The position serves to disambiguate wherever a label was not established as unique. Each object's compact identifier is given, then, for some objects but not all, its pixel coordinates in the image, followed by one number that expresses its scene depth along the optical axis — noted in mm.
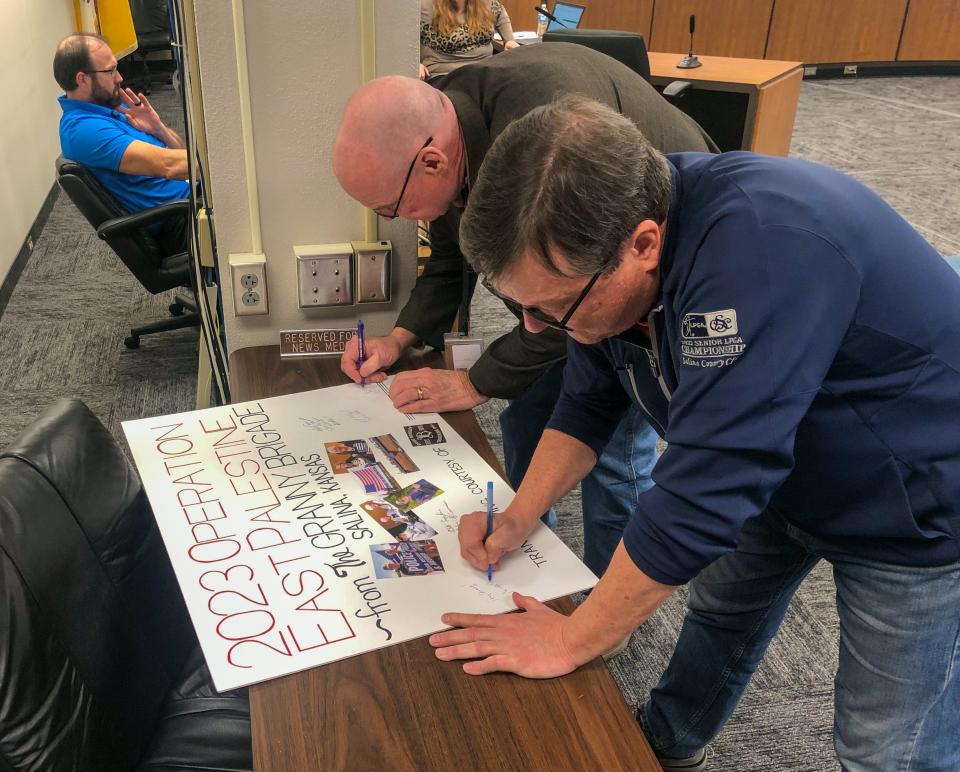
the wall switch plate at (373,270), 1533
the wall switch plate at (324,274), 1506
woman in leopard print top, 4668
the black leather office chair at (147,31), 6621
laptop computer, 5020
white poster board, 942
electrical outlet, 1477
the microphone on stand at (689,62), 4445
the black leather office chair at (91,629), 981
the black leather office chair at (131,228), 2816
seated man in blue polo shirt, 2928
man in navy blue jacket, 776
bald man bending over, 1229
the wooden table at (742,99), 4227
